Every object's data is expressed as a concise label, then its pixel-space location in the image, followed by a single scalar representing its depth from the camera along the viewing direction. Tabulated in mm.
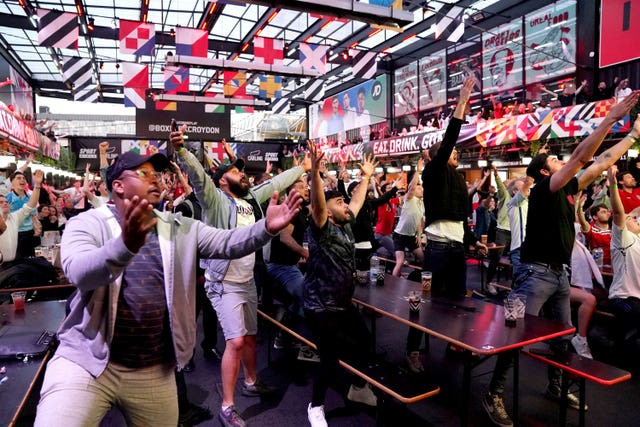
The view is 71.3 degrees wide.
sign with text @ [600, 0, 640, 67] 10297
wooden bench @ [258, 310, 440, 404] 2746
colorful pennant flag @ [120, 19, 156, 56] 8516
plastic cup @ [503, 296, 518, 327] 2910
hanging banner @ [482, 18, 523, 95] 13375
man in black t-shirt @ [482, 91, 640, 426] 3166
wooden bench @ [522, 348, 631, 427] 2721
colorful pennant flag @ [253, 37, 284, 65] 9641
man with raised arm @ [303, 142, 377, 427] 3039
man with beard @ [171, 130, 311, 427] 3137
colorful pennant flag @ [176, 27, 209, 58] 8875
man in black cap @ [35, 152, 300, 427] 1610
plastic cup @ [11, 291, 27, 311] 3497
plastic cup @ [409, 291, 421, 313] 3164
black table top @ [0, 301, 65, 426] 2083
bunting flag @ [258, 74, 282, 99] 12551
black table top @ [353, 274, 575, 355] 2621
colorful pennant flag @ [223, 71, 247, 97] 12484
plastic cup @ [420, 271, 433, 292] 3723
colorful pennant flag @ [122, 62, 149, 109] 10617
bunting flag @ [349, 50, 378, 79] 10391
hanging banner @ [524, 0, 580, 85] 11820
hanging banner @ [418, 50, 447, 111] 16281
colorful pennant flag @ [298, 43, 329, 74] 9531
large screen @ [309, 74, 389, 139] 19703
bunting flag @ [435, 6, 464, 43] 7484
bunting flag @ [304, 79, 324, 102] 13938
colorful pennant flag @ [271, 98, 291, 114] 16078
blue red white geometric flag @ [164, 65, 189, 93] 11773
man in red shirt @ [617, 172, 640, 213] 6281
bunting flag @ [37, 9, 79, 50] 7508
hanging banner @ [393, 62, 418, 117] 17828
